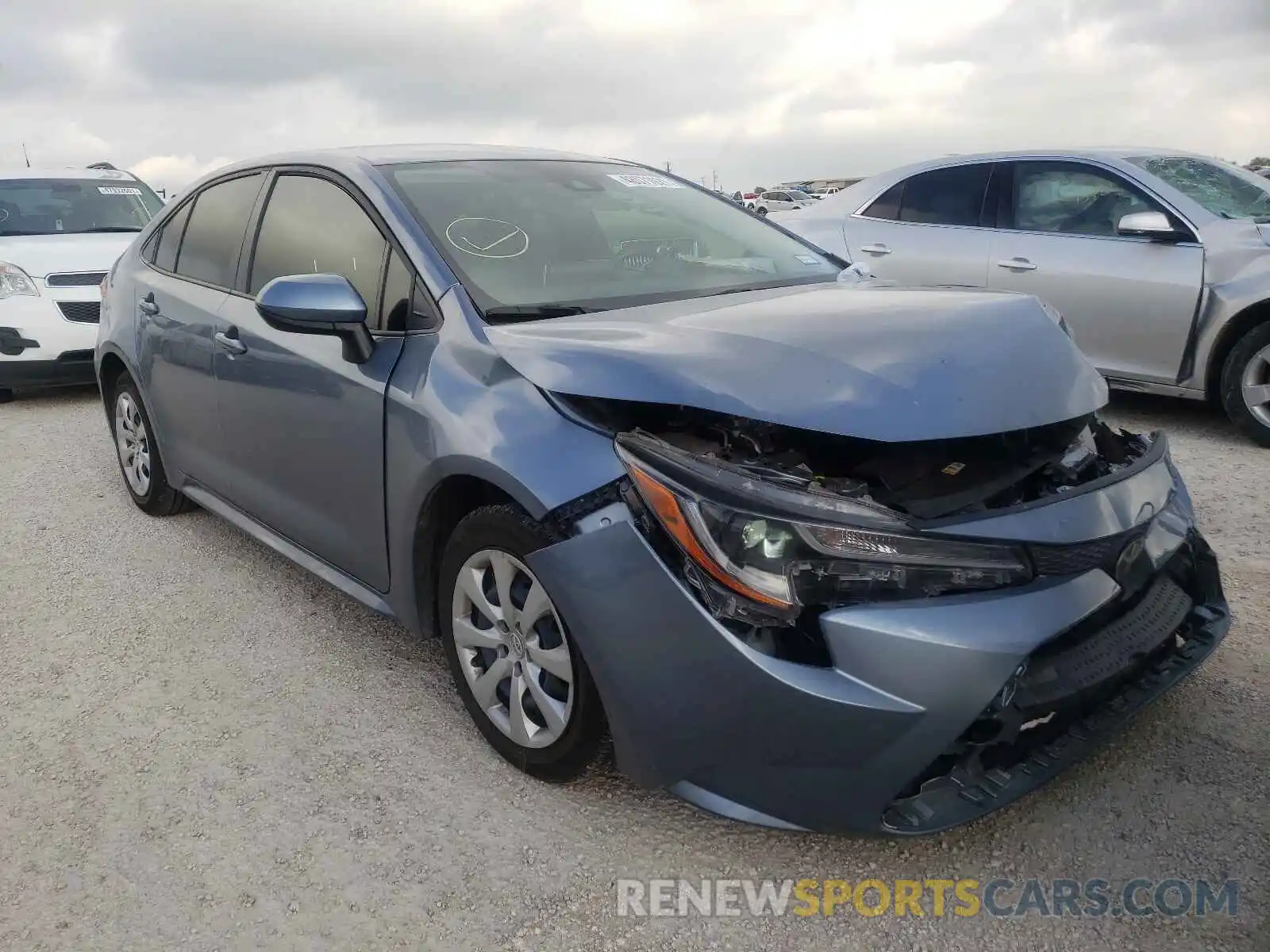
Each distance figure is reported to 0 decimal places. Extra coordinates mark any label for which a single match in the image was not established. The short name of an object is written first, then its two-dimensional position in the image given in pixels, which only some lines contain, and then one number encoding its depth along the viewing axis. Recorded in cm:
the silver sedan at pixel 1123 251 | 518
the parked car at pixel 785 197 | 3647
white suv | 740
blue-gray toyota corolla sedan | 201
